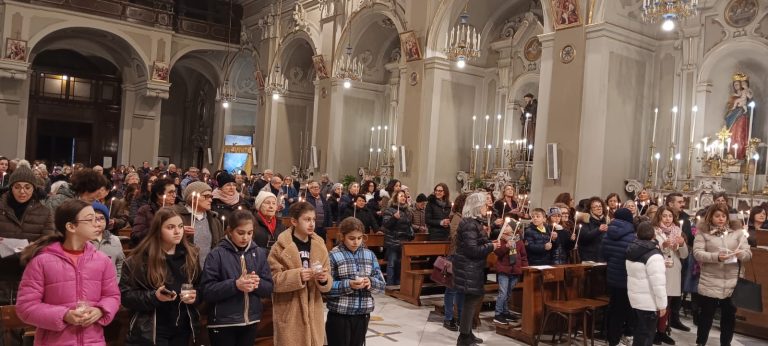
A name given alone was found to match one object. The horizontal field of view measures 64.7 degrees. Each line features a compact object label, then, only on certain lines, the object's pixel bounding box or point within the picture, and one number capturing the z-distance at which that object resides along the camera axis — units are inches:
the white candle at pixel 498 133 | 622.5
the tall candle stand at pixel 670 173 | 449.7
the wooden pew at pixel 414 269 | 316.8
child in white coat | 208.5
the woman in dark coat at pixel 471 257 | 229.6
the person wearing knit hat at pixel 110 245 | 159.0
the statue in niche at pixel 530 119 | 592.3
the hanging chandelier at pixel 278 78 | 836.6
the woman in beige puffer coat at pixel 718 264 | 235.0
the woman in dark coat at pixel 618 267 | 238.2
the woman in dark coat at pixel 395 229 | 343.6
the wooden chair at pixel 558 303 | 237.1
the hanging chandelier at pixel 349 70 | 606.7
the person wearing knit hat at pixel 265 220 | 201.5
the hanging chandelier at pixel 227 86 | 948.0
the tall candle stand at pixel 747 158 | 419.2
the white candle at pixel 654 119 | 465.4
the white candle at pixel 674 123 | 464.4
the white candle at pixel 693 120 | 454.0
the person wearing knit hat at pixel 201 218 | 177.6
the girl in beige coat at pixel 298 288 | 153.6
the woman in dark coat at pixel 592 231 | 276.2
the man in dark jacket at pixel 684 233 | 281.4
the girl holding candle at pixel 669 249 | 238.3
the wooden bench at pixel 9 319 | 132.8
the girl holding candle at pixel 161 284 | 136.7
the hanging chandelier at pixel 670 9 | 327.0
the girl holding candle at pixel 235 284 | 143.5
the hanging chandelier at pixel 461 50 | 485.4
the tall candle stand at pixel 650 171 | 457.2
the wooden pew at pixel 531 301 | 248.8
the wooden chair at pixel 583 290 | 248.1
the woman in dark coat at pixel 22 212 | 192.1
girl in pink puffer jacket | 114.0
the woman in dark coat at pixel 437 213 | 342.0
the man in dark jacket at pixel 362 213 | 362.6
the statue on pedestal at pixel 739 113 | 437.7
